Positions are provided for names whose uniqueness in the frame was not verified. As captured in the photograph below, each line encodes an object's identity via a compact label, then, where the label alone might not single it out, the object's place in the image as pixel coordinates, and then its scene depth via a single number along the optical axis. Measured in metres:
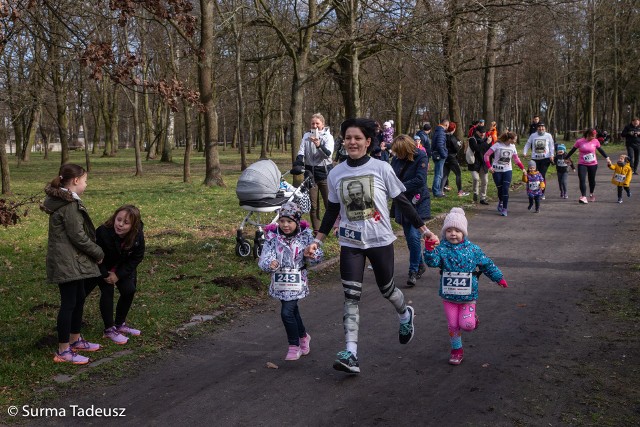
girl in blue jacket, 5.56
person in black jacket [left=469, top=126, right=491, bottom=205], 15.86
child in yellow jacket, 15.30
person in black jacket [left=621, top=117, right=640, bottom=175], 22.06
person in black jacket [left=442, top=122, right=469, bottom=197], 17.25
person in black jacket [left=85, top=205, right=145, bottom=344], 6.12
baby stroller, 9.44
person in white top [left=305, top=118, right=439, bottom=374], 5.44
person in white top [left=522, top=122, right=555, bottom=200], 16.08
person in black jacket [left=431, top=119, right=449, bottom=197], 16.83
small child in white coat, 5.68
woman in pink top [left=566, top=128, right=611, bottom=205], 15.34
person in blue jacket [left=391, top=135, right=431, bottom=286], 8.33
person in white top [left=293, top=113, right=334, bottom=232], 9.95
